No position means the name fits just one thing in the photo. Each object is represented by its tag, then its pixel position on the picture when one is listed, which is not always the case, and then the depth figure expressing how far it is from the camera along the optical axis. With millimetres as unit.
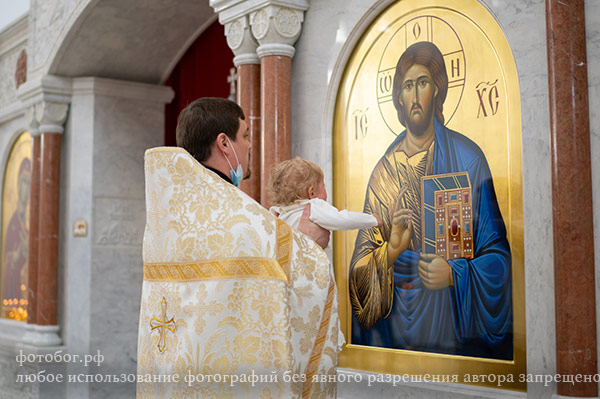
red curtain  6961
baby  3053
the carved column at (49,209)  7082
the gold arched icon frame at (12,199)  8156
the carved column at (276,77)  4422
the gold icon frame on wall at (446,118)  3248
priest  1883
